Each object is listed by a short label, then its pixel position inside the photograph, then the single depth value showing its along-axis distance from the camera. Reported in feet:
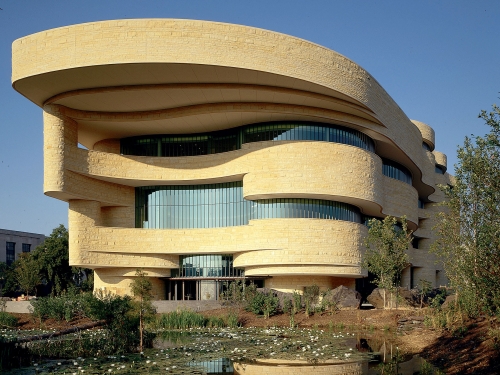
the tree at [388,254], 94.22
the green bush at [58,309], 102.94
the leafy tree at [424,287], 108.88
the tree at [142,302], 66.85
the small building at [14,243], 265.34
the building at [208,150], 107.14
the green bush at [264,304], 102.84
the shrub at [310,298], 102.78
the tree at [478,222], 42.75
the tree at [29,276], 165.48
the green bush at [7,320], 99.17
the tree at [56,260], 168.14
